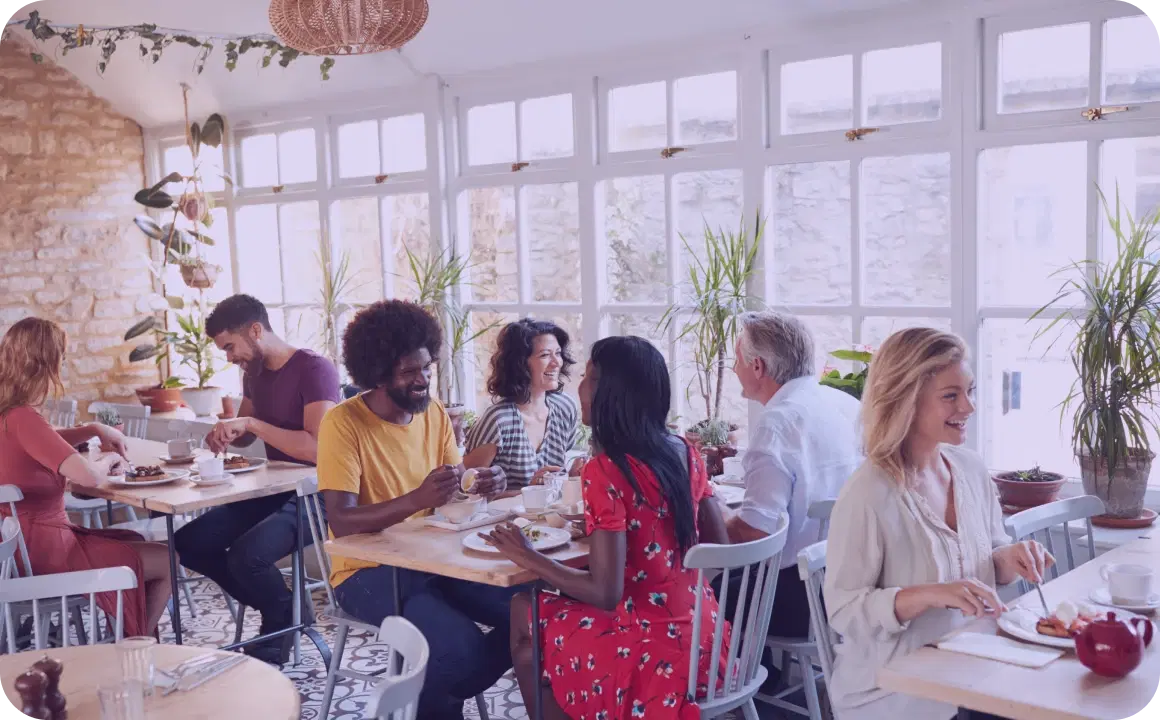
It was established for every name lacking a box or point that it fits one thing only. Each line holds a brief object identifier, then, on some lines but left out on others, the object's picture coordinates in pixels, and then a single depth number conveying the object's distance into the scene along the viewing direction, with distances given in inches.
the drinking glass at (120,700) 71.0
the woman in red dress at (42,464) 149.4
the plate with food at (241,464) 166.7
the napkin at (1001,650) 76.1
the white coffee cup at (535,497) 127.2
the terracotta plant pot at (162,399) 277.0
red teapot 72.2
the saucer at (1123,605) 86.5
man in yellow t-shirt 120.2
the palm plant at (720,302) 175.0
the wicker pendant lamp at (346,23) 140.4
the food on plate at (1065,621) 78.9
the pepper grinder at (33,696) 74.7
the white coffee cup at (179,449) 177.8
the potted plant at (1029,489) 141.7
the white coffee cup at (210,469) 159.8
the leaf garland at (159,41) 223.3
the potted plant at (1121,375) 133.0
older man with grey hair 123.0
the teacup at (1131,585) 88.0
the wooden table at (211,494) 149.7
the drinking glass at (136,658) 77.7
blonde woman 88.8
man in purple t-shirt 165.0
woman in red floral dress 101.3
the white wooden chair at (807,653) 122.2
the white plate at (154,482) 159.8
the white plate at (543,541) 111.9
